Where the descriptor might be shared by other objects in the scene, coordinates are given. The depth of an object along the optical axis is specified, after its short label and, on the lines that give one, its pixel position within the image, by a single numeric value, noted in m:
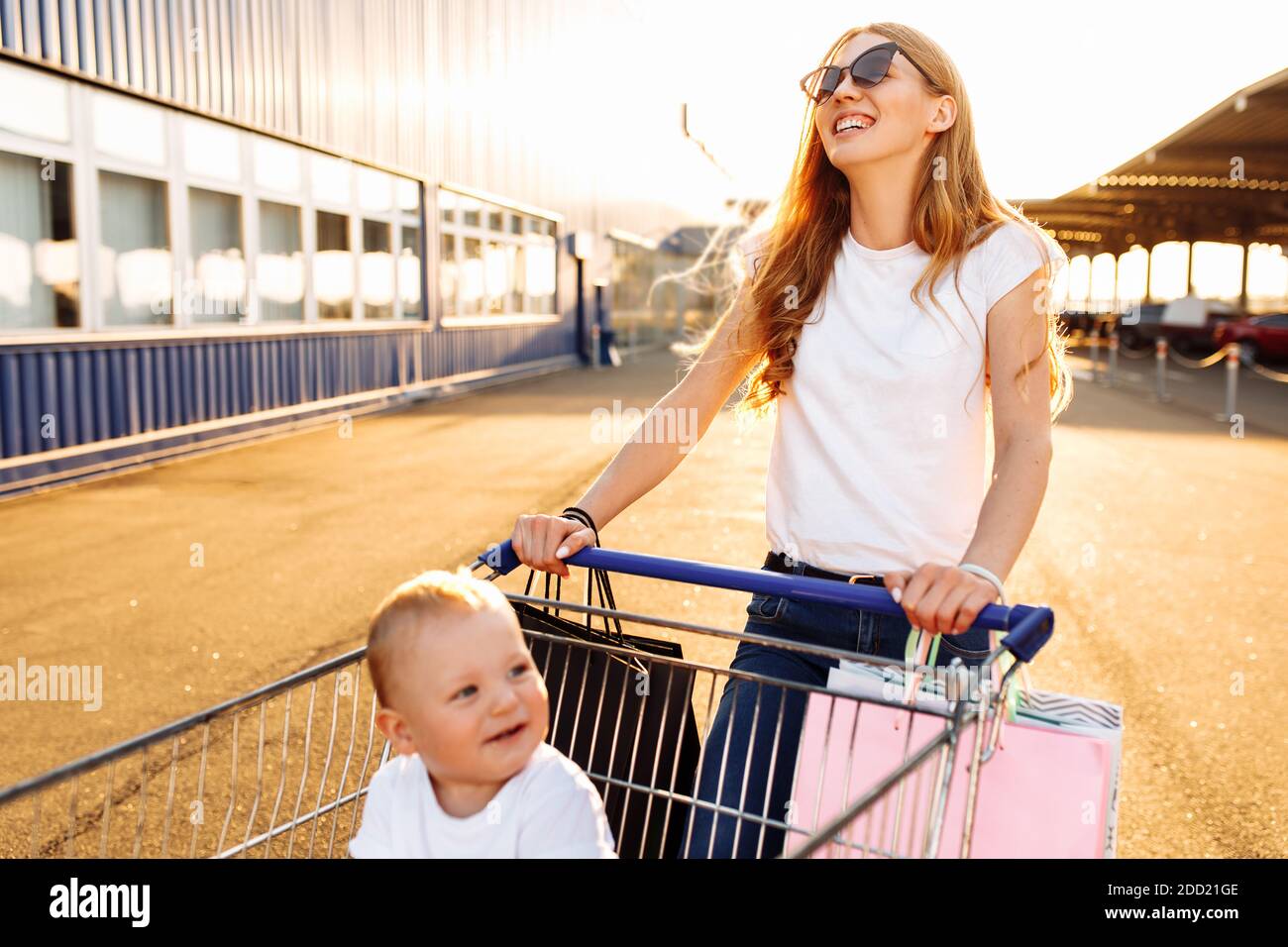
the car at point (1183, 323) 35.53
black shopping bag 2.31
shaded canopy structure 22.47
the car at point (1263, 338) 30.20
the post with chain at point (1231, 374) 15.73
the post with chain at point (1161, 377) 18.73
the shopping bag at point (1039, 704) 1.81
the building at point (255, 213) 9.89
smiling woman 2.14
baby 1.73
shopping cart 1.75
